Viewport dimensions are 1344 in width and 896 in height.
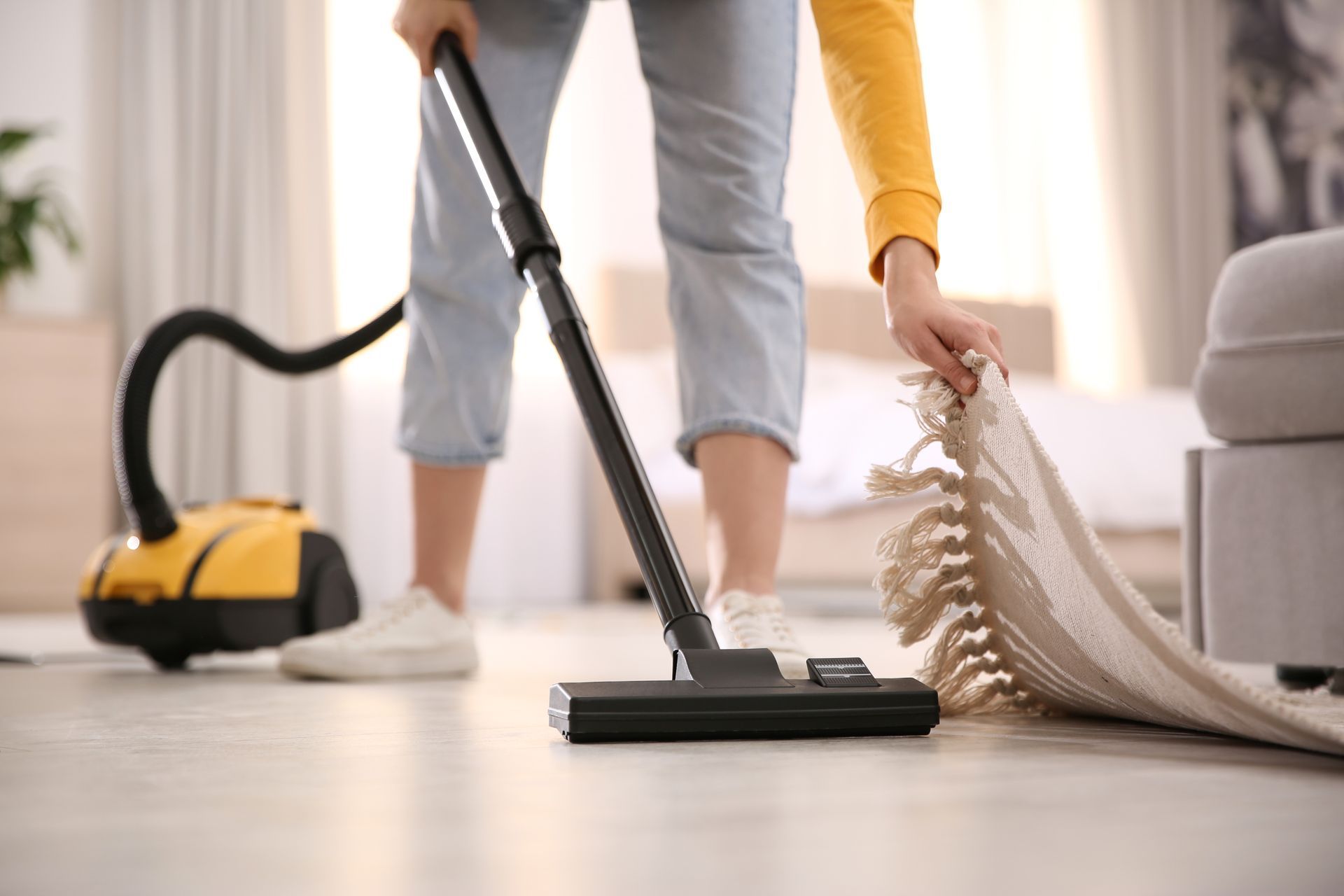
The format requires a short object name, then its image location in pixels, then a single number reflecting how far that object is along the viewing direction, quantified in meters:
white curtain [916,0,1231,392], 5.07
